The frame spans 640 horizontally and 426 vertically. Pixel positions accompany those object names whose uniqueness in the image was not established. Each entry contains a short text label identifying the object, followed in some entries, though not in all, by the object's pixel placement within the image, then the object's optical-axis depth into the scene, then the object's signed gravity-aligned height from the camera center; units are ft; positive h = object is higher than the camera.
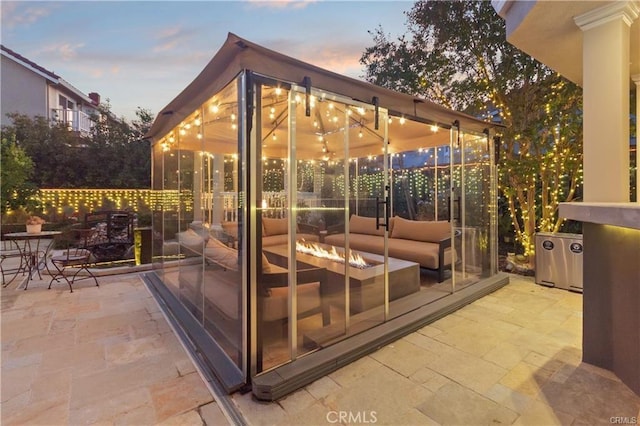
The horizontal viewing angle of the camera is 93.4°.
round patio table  15.25 -2.47
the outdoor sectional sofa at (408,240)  10.47 -1.34
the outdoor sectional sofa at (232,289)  7.63 -2.22
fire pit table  8.13 -2.15
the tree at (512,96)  15.93 +6.65
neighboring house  36.32 +15.58
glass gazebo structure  7.16 -0.28
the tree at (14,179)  23.62 +2.85
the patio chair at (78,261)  15.40 -2.45
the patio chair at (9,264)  16.14 -3.37
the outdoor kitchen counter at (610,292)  7.03 -2.05
